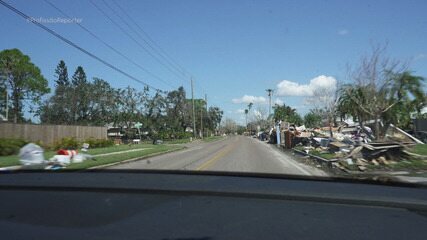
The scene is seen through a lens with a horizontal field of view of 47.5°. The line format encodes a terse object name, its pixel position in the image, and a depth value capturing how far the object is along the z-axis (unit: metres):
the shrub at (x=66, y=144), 34.73
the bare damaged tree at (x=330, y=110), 62.73
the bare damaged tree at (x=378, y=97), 35.47
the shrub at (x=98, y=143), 42.44
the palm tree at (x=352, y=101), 37.78
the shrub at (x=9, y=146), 26.42
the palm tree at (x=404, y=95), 36.12
